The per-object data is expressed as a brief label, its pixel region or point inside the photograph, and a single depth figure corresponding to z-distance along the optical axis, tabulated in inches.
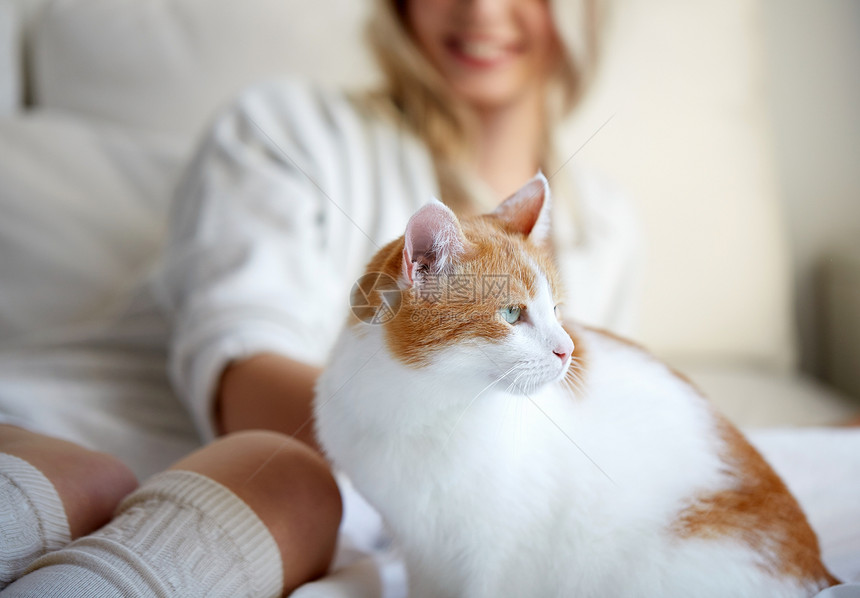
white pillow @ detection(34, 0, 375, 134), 56.3
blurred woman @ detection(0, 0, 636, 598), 18.0
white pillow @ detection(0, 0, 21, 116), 54.0
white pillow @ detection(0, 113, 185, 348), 45.3
